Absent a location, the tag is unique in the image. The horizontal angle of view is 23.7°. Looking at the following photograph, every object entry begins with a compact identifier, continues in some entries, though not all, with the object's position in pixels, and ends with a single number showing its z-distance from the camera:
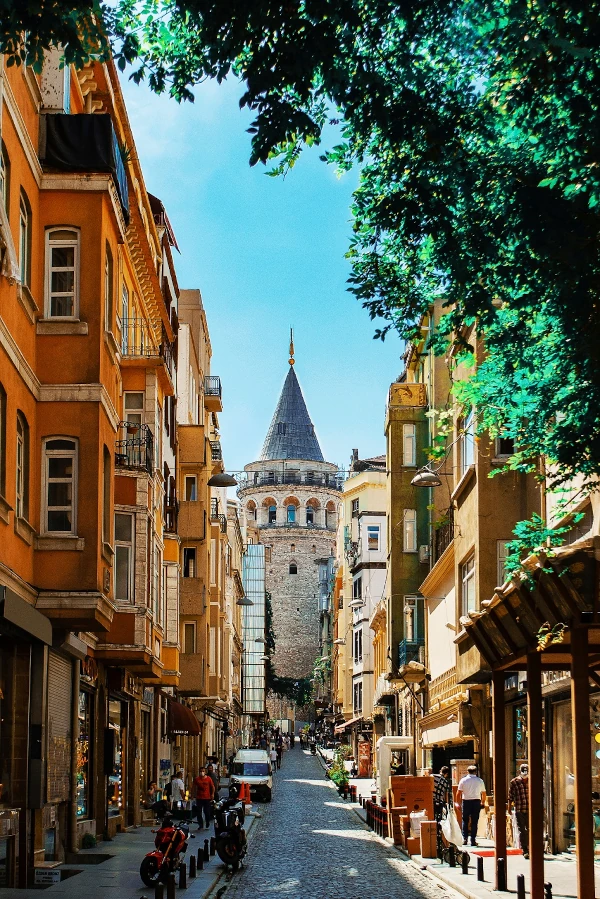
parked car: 46.44
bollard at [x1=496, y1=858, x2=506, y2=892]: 17.23
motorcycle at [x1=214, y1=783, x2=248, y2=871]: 21.92
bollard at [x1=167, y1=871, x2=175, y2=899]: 15.97
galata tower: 160.75
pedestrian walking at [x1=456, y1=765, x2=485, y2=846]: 24.80
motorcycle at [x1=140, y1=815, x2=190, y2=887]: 18.62
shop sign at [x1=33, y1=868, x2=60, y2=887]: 18.64
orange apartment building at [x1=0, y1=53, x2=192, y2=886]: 17.52
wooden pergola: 12.44
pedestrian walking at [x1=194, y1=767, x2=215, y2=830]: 31.91
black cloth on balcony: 19.58
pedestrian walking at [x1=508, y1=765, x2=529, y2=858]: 21.86
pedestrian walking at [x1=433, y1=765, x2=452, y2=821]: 27.31
